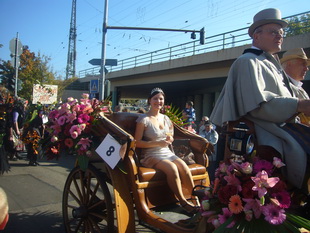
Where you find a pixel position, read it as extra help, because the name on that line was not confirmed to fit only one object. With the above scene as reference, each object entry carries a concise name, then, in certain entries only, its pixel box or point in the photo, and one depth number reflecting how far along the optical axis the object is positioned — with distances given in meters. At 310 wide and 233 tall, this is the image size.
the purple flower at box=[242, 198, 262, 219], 1.60
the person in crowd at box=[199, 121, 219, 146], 7.88
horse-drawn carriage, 2.80
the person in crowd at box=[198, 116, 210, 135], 8.30
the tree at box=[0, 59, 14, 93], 12.18
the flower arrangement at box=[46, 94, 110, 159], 3.30
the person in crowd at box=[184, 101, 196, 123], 9.16
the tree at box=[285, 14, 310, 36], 10.92
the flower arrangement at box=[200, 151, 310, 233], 1.57
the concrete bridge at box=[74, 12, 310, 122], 13.95
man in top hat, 1.75
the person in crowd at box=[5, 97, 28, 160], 6.46
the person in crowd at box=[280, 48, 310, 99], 2.46
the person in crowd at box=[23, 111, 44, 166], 7.67
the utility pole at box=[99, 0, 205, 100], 12.35
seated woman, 3.12
